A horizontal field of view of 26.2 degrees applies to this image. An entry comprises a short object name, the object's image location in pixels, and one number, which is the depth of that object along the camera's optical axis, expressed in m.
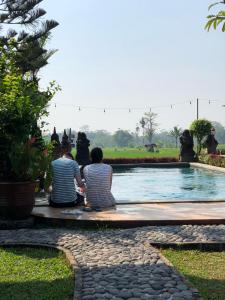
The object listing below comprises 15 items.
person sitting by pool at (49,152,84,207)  6.70
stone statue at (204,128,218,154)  22.91
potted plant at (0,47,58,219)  5.90
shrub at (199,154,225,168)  18.66
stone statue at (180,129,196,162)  22.83
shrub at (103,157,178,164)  22.41
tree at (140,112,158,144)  92.56
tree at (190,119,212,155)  26.06
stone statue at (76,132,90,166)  19.88
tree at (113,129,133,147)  136.75
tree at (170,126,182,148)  79.44
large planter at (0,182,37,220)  5.88
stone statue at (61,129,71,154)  20.34
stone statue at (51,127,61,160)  21.58
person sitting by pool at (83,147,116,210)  6.62
